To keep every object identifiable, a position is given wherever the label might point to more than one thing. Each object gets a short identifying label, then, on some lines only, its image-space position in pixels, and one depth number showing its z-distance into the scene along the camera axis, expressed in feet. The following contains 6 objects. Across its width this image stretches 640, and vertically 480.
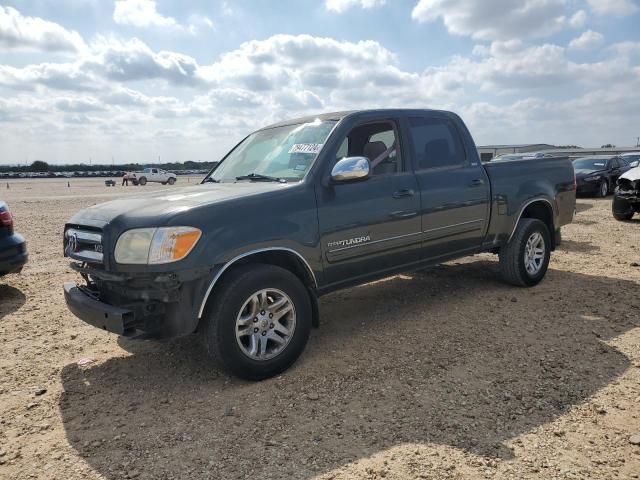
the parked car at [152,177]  160.15
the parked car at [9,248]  19.38
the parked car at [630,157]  79.51
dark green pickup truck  11.37
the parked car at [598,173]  60.64
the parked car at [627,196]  37.55
